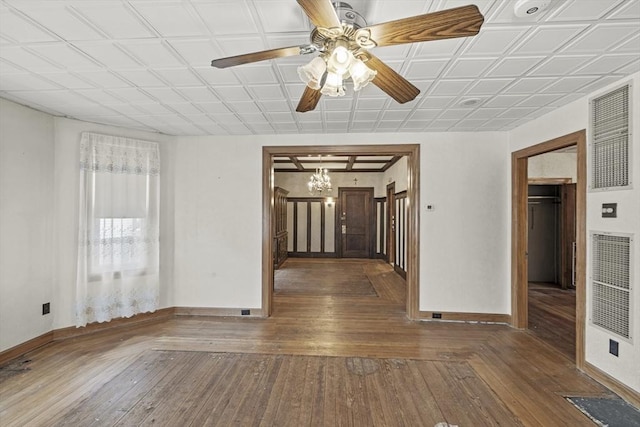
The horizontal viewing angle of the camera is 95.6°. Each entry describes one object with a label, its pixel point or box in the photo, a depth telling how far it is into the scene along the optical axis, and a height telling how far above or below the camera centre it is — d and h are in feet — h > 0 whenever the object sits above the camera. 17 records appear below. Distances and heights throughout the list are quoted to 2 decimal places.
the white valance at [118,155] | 11.53 +2.46
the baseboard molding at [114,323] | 11.16 -4.63
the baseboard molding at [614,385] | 7.38 -4.61
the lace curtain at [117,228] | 11.50 -0.65
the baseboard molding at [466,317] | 12.75 -4.53
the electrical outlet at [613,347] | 7.94 -3.64
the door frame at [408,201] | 13.15 +0.61
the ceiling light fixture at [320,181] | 23.54 +2.70
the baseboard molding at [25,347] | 9.32 -4.62
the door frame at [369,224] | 28.91 -0.90
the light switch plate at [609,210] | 8.03 +0.15
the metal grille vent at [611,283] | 7.70 -1.89
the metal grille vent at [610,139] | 7.74 +2.14
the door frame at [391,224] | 24.72 -0.84
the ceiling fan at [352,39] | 3.98 +2.67
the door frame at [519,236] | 12.25 -0.89
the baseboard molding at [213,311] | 13.50 -4.59
